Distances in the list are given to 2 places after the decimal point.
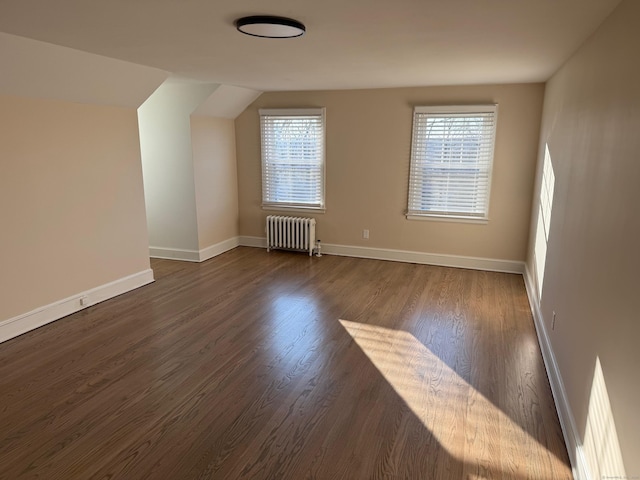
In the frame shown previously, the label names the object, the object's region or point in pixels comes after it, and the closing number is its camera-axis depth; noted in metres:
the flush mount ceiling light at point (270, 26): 2.27
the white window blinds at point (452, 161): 4.98
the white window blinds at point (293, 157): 5.76
